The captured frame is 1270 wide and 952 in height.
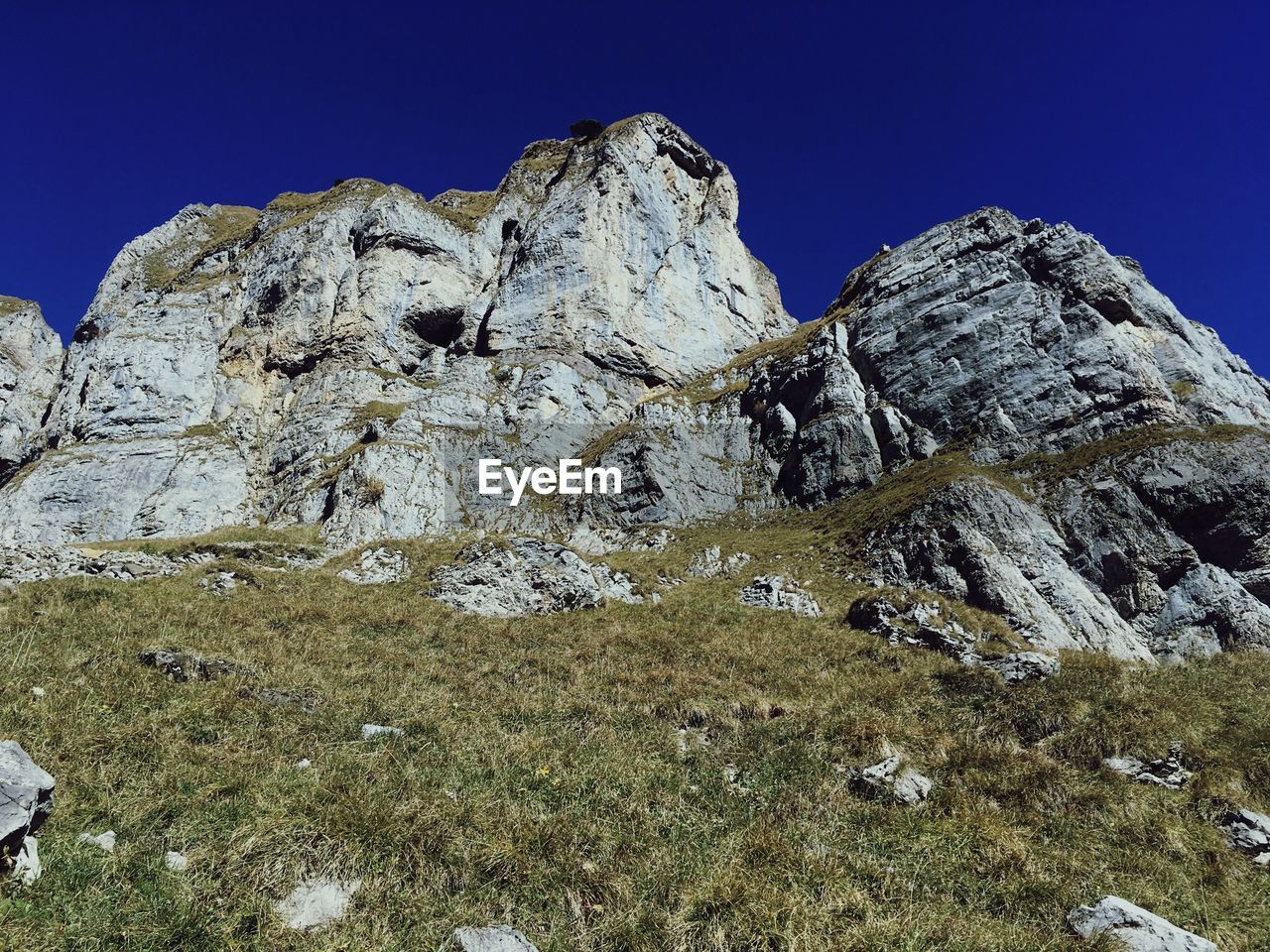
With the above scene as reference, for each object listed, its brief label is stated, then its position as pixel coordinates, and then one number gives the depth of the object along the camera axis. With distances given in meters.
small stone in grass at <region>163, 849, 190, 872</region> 5.37
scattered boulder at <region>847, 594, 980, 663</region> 15.59
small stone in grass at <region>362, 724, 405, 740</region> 8.63
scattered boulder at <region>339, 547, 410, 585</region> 22.09
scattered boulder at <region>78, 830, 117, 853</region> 5.51
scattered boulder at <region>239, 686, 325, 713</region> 9.36
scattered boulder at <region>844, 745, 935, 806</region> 7.83
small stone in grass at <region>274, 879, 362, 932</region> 5.13
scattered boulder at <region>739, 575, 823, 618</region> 21.84
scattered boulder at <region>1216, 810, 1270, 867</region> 6.94
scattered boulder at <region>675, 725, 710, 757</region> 9.43
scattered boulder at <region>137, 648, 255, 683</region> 9.77
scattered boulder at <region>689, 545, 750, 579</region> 28.95
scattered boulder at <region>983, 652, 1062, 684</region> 11.95
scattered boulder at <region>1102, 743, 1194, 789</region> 8.38
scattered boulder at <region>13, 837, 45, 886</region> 4.91
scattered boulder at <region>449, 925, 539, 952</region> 4.86
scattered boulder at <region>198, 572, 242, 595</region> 17.33
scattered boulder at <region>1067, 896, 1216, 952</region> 5.12
